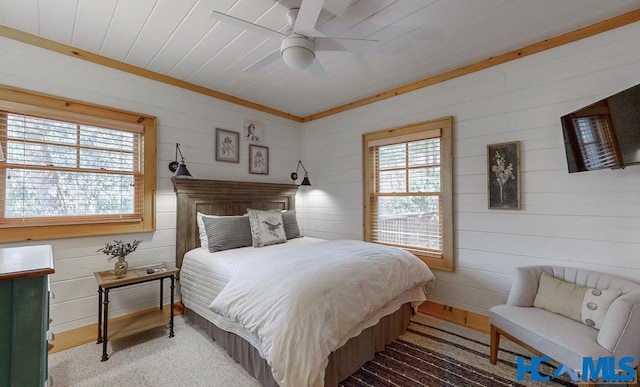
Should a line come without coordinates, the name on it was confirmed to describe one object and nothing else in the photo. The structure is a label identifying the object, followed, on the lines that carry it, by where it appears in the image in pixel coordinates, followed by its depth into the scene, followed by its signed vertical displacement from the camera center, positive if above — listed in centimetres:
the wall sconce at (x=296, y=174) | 440 +36
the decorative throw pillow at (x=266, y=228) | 308 -37
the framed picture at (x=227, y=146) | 350 +67
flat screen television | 173 +44
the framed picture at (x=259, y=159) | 386 +54
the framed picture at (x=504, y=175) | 252 +20
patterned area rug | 190 -129
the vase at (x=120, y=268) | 239 -63
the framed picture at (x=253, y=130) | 380 +94
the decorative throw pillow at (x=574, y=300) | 176 -72
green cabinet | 98 -47
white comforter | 150 -69
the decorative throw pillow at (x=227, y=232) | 283 -39
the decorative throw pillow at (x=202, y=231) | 297 -39
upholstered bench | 152 -79
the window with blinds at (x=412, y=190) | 297 +9
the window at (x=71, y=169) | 223 +25
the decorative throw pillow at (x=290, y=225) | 355 -38
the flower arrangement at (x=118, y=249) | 243 -48
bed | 154 -77
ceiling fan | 173 +107
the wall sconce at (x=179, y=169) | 287 +30
